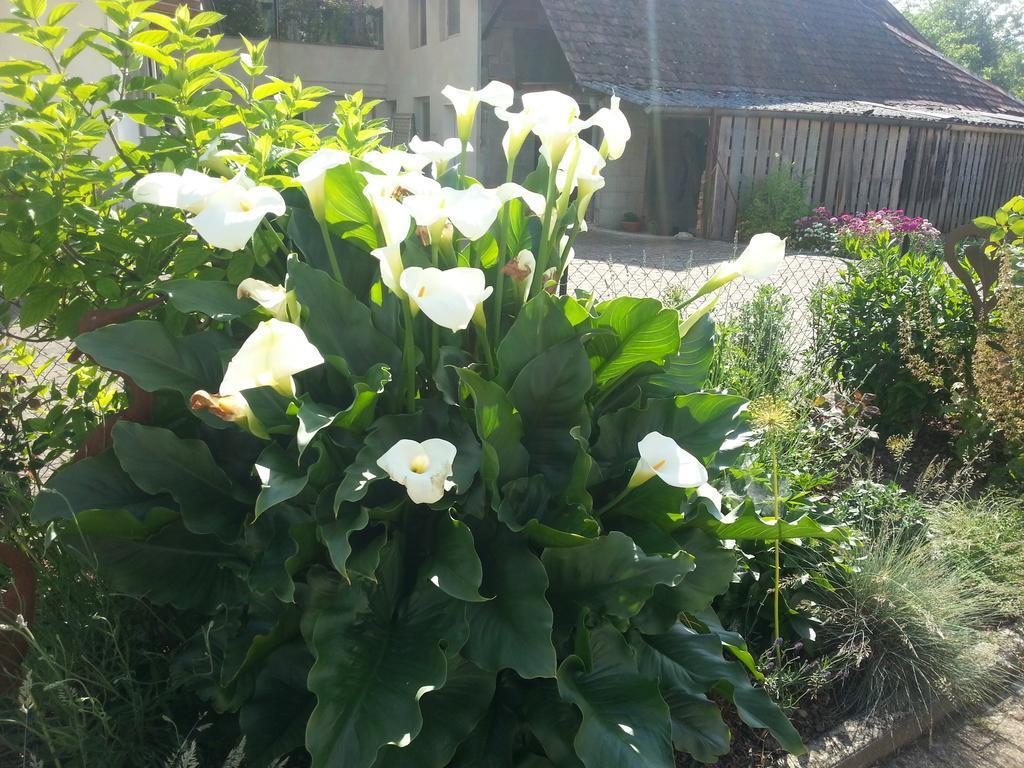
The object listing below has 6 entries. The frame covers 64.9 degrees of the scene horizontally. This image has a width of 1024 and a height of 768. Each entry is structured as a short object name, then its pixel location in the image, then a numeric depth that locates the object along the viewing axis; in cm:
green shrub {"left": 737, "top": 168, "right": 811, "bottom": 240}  1488
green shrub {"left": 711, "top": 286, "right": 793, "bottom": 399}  395
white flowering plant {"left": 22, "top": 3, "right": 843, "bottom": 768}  176
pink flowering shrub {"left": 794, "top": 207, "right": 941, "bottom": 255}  675
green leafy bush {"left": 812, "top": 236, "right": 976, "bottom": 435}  444
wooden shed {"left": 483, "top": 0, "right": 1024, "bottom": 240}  1551
